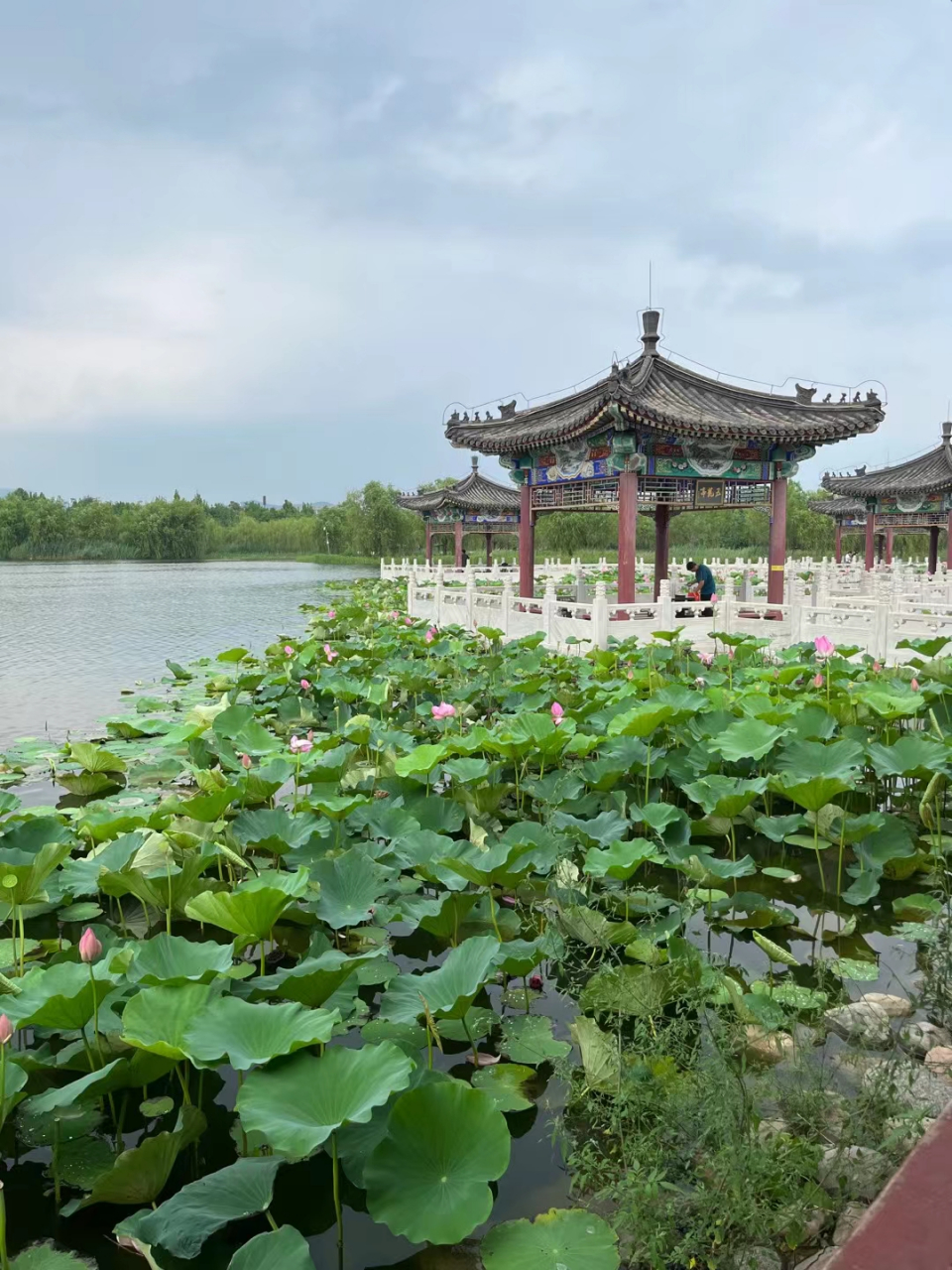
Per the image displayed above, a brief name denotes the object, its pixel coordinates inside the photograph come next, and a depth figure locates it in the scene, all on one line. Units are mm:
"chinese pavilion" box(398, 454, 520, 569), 28797
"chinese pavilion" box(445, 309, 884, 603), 10945
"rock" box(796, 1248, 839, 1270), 1805
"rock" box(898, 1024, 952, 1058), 2633
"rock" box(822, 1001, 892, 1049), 2631
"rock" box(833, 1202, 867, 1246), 1890
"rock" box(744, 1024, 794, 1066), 2568
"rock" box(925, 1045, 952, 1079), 2469
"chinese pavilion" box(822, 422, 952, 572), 20484
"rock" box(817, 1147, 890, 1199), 1991
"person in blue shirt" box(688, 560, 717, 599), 11981
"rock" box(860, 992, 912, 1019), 2877
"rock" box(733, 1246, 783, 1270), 1808
